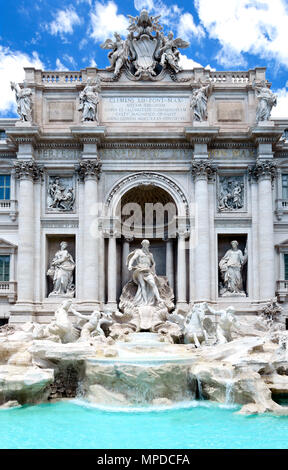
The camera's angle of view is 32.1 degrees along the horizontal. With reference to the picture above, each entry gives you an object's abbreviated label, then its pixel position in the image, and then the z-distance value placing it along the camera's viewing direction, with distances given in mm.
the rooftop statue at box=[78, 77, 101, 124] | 24234
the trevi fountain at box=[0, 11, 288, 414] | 23531
